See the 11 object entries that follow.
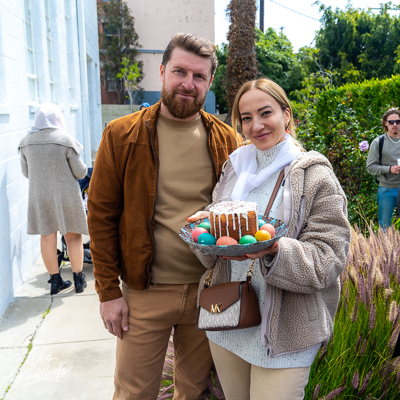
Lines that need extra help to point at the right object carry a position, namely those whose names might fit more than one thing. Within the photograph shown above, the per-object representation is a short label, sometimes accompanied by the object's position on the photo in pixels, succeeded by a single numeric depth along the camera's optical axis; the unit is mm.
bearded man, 2318
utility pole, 30703
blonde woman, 1744
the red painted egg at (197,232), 1781
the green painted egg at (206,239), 1724
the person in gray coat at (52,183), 4867
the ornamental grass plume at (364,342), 2432
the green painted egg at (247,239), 1655
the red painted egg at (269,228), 1695
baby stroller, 5728
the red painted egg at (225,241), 1687
